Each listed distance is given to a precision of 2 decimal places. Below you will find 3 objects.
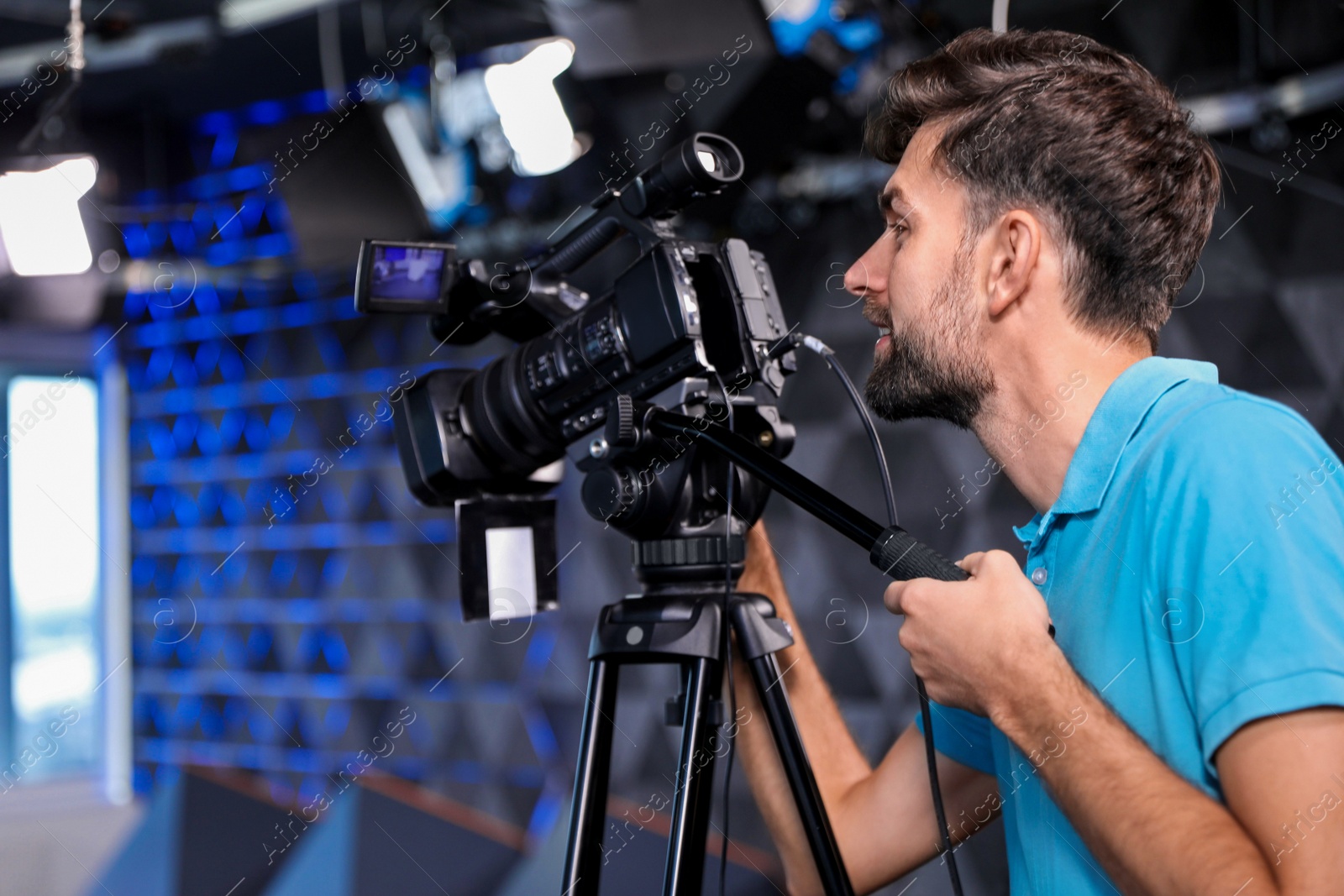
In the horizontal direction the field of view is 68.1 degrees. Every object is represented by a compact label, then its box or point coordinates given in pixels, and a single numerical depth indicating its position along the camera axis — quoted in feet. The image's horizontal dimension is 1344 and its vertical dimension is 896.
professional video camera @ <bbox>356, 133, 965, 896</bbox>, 3.15
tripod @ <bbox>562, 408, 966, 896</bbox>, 3.08
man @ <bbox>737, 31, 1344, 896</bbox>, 2.17
